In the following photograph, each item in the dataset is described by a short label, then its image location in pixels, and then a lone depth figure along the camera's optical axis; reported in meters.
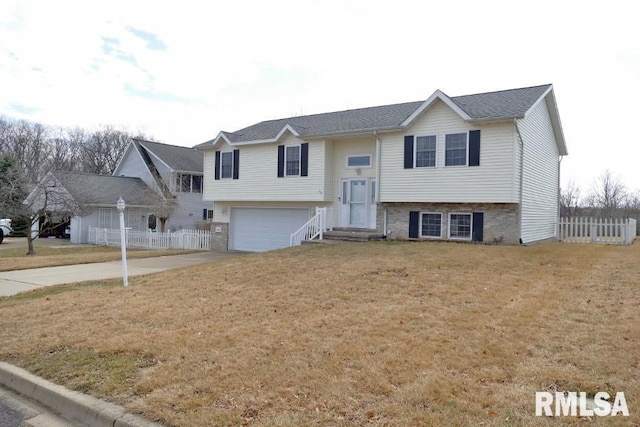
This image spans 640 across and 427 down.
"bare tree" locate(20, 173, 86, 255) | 21.52
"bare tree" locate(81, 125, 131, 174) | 50.56
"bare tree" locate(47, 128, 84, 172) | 49.53
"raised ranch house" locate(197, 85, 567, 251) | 14.97
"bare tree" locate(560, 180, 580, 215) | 40.88
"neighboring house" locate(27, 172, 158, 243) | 23.16
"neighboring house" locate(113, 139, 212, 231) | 29.73
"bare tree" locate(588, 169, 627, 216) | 40.05
